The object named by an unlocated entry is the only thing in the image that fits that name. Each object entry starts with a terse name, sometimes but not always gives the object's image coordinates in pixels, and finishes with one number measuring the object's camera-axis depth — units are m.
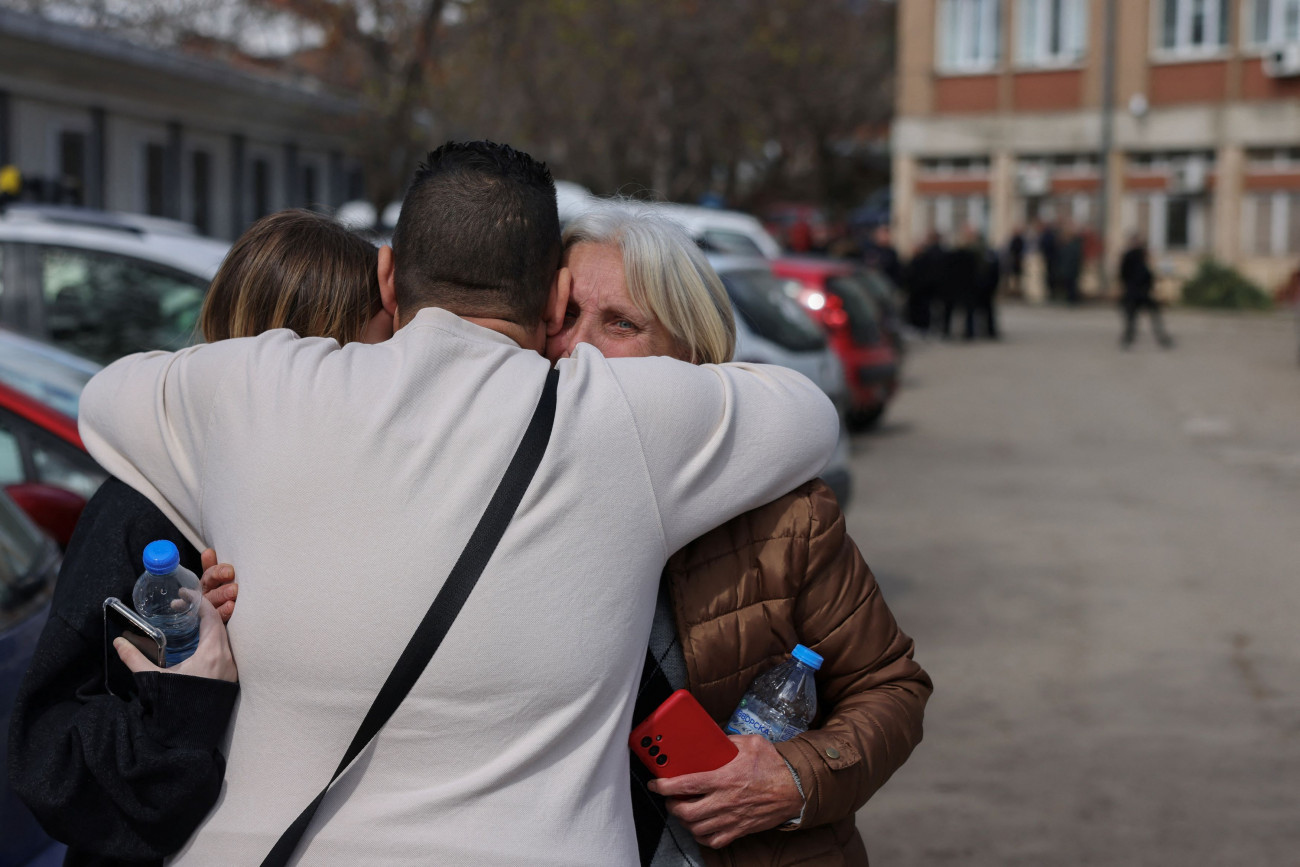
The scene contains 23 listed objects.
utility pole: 33.03
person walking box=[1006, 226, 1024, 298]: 32.38
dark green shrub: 30.17
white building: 14.55
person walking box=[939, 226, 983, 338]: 24.30
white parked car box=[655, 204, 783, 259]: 18.41
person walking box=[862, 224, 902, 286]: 26.66
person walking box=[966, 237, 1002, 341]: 24.92
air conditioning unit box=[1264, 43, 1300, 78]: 30.65
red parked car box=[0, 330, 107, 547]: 3.62
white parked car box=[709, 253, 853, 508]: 10.61
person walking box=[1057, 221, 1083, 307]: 31.48
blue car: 2.58
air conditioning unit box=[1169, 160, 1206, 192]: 32.34
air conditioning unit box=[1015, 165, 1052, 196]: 34.09
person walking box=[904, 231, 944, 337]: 24.59
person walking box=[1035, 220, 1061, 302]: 31.75
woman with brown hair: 1.80
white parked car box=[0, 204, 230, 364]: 5.95
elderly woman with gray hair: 1.96
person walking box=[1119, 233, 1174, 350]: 23.09
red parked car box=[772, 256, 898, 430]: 13.20
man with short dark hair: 1.72
